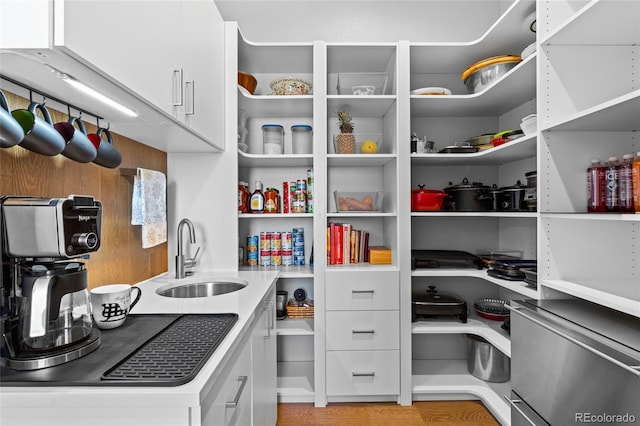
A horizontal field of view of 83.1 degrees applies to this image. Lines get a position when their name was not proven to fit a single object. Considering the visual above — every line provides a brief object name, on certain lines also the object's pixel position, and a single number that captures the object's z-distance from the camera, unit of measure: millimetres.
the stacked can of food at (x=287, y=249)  2531
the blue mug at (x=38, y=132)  1005
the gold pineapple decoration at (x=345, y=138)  2389
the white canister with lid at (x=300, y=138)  2465
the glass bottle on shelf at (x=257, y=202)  2381
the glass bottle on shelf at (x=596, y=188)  1444
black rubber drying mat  804
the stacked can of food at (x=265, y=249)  2494
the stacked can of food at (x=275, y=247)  2504
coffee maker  821
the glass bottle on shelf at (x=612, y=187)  1367
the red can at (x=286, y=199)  2502
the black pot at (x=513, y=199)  2002
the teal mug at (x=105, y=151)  1385
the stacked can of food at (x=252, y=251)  2498
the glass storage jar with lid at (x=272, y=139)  2420
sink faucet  1992
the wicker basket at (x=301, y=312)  2422
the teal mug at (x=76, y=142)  1188
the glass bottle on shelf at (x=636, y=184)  1227
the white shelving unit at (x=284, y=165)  2293
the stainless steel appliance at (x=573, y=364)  1029
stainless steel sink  1923
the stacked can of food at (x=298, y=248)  2529
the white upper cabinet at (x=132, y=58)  758
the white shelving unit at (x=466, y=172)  2088
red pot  2348
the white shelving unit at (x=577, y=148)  1535
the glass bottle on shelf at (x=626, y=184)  1276
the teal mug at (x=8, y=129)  895
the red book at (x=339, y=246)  2408
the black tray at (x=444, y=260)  2355
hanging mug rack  941
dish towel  1771
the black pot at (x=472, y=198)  2279
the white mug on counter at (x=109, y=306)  1096
